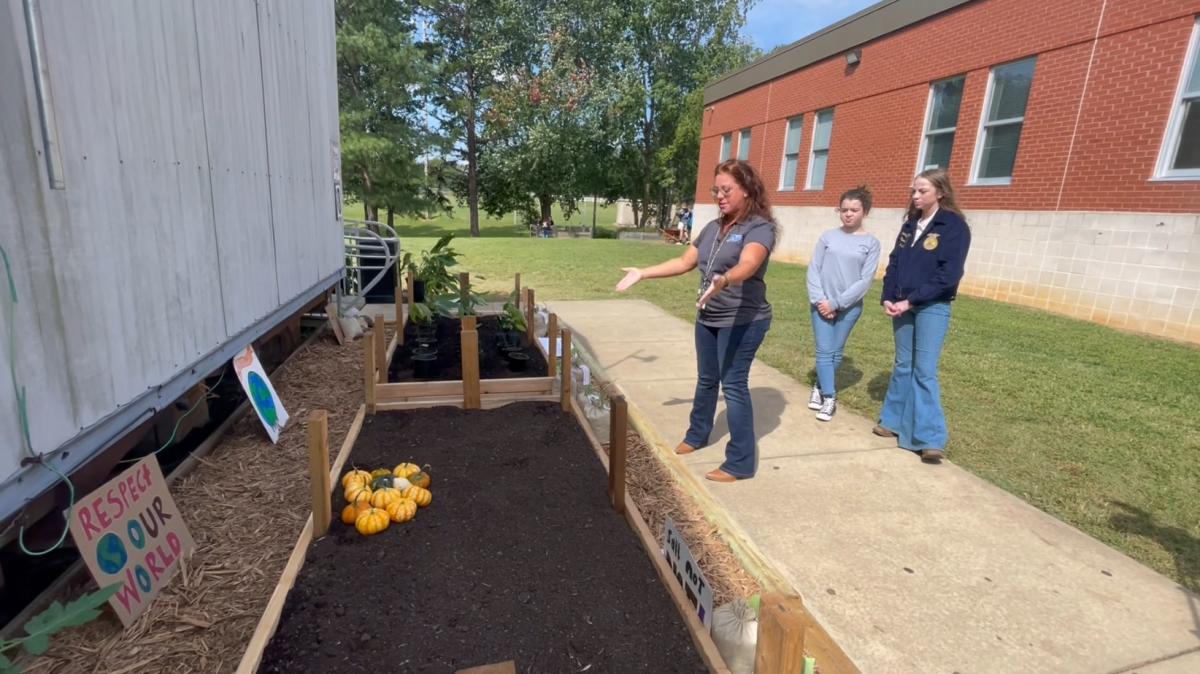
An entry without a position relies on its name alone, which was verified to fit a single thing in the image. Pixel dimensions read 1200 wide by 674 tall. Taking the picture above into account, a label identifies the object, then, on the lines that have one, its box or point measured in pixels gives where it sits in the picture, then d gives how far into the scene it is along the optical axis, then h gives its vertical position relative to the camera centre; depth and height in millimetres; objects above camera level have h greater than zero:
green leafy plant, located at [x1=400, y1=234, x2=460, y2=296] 6691 -911
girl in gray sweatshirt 4102 -451
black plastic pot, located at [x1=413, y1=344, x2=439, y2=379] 4551 -1319
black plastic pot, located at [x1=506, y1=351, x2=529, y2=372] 4820 -1314
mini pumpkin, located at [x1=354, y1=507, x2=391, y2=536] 2461 -1364
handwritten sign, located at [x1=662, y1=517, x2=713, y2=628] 1941 -1256
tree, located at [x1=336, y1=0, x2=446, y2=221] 22531 +3529
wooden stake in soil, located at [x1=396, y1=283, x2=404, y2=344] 5391 -1176
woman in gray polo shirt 3049 -414
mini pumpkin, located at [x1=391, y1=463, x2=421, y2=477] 2840 -1320
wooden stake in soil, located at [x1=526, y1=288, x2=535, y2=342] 5630 -1095
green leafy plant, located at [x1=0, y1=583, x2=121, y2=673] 1375 -1067
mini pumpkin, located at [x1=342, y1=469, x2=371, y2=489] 2770 -1331
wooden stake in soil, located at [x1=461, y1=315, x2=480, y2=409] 3631 -1049
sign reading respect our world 1961 -1277
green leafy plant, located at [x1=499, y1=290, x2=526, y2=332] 5606 -1146
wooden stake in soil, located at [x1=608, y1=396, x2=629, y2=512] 2652 -1096
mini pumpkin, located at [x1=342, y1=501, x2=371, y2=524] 2543 -1369
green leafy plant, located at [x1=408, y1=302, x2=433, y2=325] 5793 -1177
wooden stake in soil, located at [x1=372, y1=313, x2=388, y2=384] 4145 -1104
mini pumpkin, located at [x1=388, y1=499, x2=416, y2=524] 2564 -1360
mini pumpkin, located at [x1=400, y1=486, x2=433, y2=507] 2682 -1352
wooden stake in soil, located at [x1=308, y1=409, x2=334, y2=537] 2350 -1134
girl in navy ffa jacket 3510 -449
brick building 7062 +1400
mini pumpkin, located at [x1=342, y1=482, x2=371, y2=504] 2641 -1338
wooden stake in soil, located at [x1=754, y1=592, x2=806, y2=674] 1306 -926
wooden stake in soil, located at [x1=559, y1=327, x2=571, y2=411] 3764 -1072
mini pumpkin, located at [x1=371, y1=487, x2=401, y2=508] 2598 -1329
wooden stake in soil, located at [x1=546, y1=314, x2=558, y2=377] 4094 -1019
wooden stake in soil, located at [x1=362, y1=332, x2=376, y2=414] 3557 -1072
